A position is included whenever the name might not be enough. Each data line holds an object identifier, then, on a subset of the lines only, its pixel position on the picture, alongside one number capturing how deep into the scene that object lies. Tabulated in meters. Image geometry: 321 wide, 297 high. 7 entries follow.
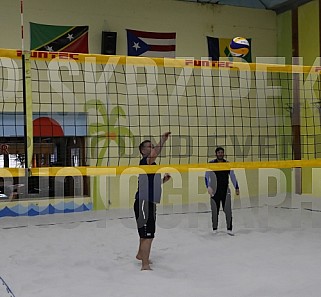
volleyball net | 7.77
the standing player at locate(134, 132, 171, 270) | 4.23
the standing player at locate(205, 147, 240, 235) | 5.99
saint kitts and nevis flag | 7.80
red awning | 7.71
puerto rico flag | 8.44
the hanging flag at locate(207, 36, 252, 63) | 9.04
